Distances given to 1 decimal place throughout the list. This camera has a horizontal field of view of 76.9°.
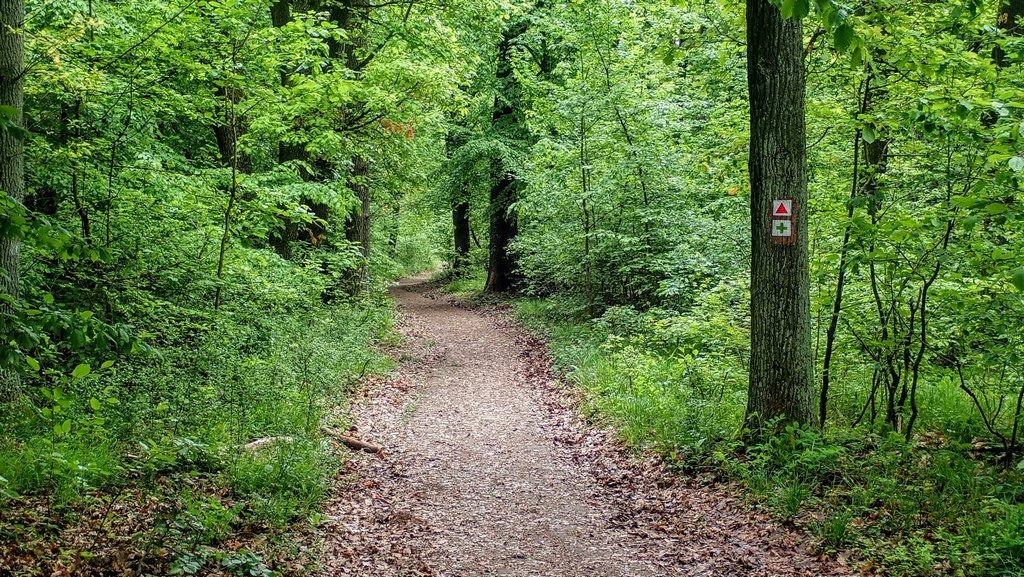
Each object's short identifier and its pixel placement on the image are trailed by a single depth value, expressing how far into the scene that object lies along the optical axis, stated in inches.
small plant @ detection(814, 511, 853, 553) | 194.4
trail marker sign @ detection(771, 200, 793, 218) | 243.3
